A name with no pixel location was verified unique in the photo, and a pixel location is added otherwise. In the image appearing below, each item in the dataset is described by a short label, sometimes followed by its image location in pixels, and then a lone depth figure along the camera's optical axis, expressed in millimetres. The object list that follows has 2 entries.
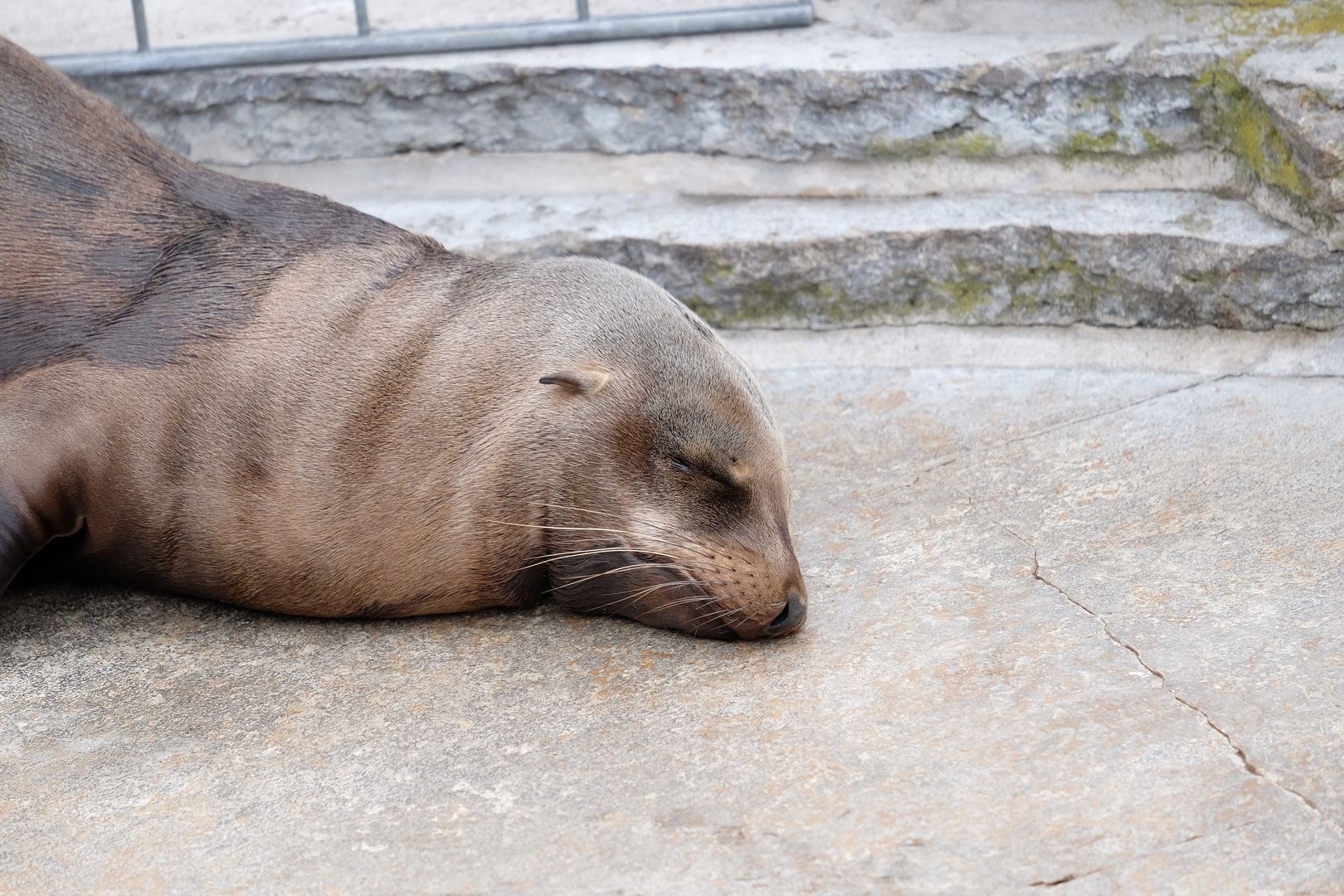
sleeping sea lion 5875
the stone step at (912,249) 8281
